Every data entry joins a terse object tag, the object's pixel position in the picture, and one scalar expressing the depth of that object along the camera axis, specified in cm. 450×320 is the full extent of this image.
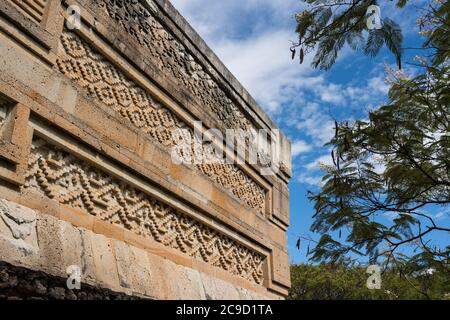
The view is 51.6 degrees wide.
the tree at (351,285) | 611
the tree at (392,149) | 427
